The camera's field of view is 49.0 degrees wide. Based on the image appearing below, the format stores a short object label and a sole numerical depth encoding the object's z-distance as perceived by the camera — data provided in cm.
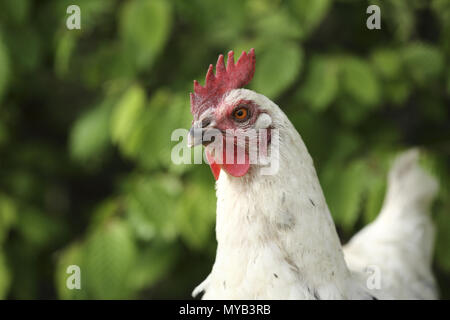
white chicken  131
